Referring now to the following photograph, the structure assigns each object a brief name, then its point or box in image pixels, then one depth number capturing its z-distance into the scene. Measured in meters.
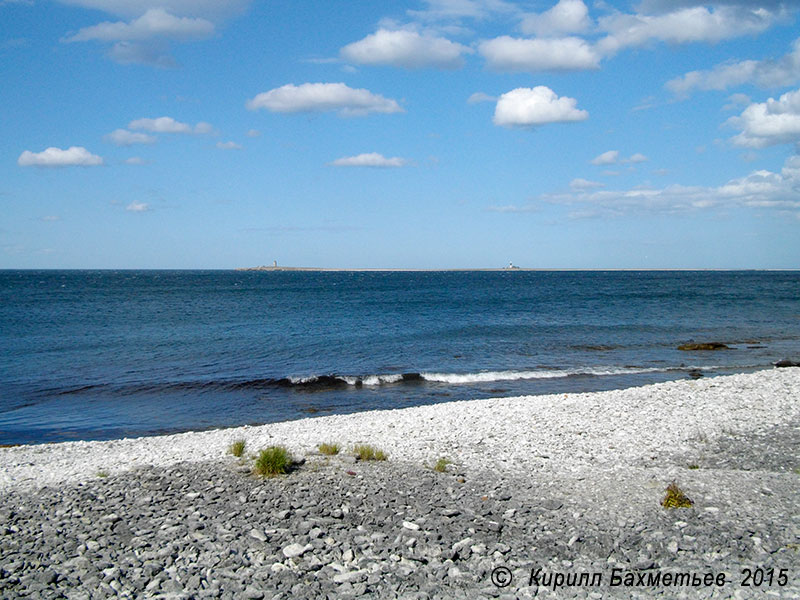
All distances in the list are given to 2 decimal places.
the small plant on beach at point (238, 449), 14.06
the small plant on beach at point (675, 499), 10.41
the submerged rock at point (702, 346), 36.96
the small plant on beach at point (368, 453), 13.55
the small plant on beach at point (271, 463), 12.33
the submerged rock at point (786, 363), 30.16
